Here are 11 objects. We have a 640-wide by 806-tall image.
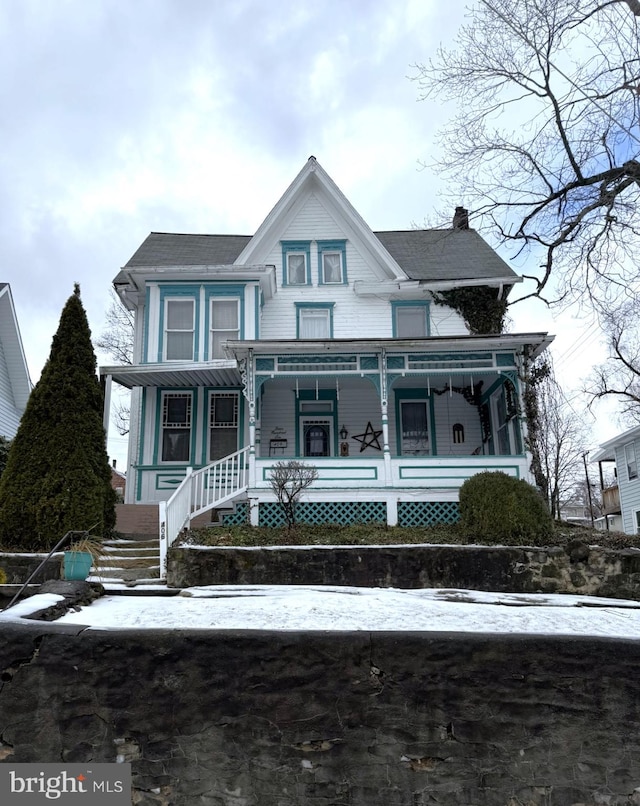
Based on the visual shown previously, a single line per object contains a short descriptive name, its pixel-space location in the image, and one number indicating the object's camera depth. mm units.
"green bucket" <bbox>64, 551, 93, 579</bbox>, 6536
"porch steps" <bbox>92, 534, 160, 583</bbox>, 9680
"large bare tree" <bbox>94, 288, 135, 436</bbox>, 28966
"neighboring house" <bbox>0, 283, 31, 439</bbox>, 19562
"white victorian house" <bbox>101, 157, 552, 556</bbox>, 12664
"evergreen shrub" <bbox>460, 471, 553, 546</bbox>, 10391
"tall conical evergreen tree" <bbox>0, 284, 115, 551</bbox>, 10609
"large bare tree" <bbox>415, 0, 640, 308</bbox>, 9266
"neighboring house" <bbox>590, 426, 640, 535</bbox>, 24984
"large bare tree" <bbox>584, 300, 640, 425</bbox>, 23919
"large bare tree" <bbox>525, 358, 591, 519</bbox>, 13008
